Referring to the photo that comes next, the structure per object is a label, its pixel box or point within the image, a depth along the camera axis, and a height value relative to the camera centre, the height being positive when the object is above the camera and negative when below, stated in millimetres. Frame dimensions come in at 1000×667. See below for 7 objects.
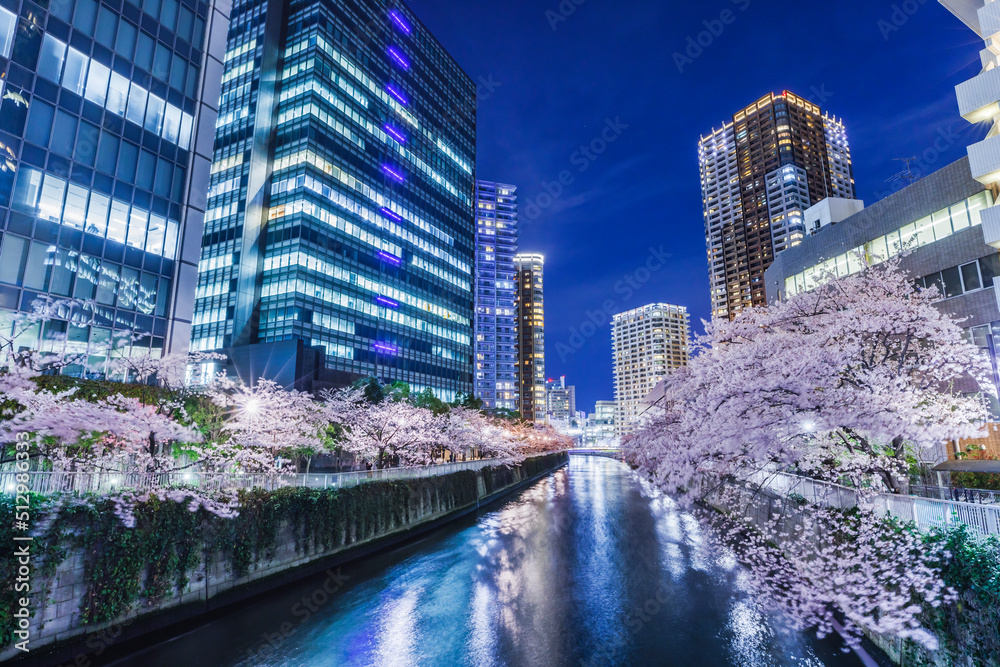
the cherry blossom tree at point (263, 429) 25422 +13
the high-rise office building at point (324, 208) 69750 +34227
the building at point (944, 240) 29484 +12626
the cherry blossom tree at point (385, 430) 37500 -89
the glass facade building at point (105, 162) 26828 +16026
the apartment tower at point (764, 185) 168375 +84961
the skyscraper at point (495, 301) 180625 +47114
